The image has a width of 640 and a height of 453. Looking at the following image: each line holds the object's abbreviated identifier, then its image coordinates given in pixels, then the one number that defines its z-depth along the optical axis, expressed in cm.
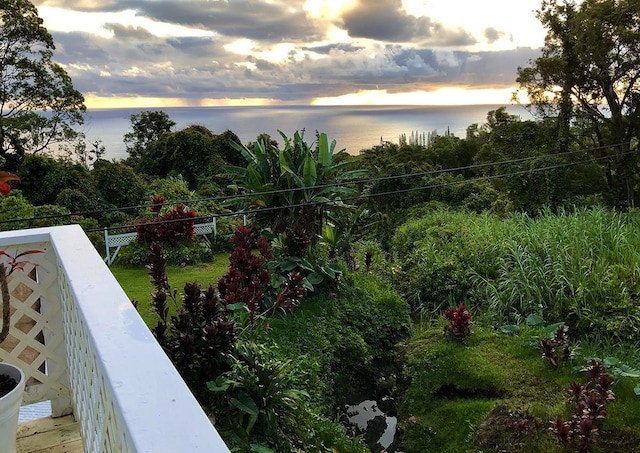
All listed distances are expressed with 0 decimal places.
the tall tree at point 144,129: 2133
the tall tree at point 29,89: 1385
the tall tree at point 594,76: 779
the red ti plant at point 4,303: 183
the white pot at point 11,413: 170
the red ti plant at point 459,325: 421
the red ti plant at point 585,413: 285
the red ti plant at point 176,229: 693
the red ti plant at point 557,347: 374
